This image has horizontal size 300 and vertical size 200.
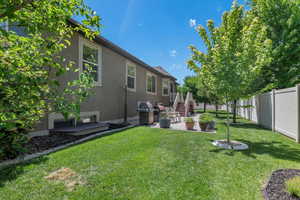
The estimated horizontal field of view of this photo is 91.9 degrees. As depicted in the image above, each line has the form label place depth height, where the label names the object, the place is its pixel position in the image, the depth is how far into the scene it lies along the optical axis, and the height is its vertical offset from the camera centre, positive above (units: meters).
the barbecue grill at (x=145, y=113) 8.67 -0.60
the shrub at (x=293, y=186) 2.19 -1.28
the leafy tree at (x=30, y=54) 1.18 +0.45
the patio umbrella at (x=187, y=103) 13.18 +0.03
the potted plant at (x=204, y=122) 7.03 -0.89
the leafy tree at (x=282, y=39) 8.55 +3.96
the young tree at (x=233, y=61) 4.51 +1.40
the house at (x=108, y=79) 5.87 +1.43
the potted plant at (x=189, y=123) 7.32 -0.99
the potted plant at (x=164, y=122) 7.79 -1.01
